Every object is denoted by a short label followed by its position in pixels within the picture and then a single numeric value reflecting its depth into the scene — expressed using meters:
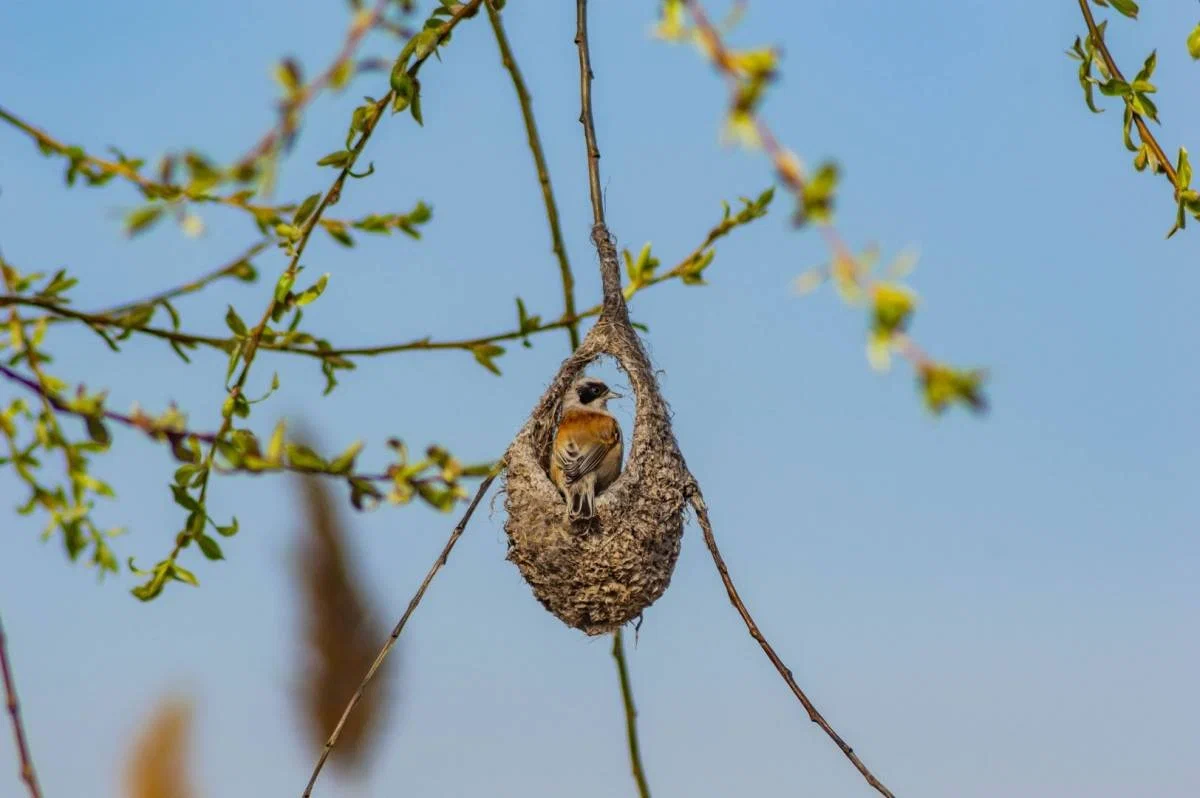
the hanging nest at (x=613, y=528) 6.16
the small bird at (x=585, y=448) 6.47
